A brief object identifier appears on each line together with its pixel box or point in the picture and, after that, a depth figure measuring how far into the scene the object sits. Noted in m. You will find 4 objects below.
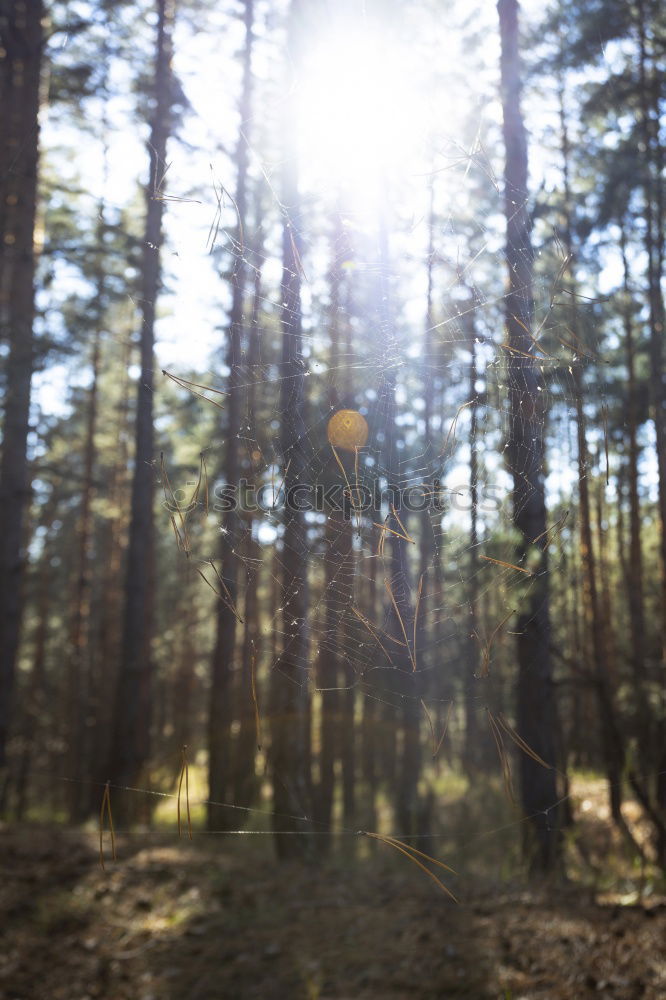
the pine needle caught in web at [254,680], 1.76
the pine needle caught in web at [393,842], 1.82
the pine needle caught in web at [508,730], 1.89
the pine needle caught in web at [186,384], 2.00
